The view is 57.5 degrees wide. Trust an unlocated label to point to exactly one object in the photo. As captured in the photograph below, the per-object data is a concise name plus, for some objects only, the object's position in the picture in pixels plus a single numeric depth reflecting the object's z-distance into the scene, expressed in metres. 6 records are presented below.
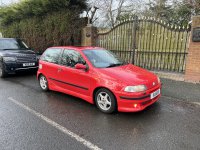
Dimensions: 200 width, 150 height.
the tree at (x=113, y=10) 17.91
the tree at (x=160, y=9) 16.74
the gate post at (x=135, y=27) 7.52
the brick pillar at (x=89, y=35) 8.96
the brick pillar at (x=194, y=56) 5.98
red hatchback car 3.74
